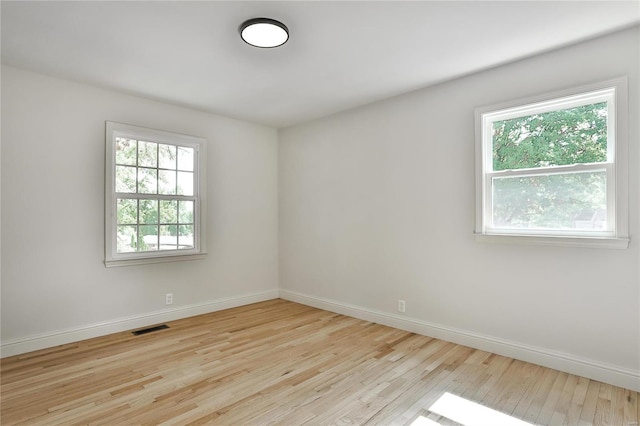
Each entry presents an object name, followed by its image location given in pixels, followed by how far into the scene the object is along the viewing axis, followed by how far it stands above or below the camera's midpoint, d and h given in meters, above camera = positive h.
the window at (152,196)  3.81 +0.24
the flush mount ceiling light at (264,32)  2.44 +1.36
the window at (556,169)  2.64 +0.40
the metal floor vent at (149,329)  3.80 -1.28
